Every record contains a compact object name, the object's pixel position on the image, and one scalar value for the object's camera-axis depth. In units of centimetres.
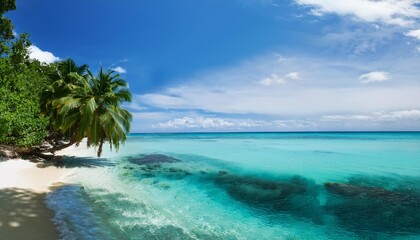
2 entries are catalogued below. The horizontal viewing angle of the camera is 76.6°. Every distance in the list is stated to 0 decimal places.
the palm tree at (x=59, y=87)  1789
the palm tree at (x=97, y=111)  1419
